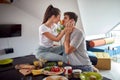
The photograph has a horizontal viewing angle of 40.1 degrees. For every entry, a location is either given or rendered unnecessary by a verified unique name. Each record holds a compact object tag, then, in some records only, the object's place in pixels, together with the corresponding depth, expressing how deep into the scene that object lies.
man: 2.03
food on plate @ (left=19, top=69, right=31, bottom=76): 1.70
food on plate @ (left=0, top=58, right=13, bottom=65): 2.04
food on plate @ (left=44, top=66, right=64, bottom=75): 1.68
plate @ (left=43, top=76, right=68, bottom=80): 1.53
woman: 2.17
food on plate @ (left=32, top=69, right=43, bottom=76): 1.69
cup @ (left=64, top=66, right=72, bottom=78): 1.60
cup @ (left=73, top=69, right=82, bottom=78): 1.57
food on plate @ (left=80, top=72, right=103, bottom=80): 1.45
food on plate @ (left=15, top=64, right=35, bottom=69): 1.85
